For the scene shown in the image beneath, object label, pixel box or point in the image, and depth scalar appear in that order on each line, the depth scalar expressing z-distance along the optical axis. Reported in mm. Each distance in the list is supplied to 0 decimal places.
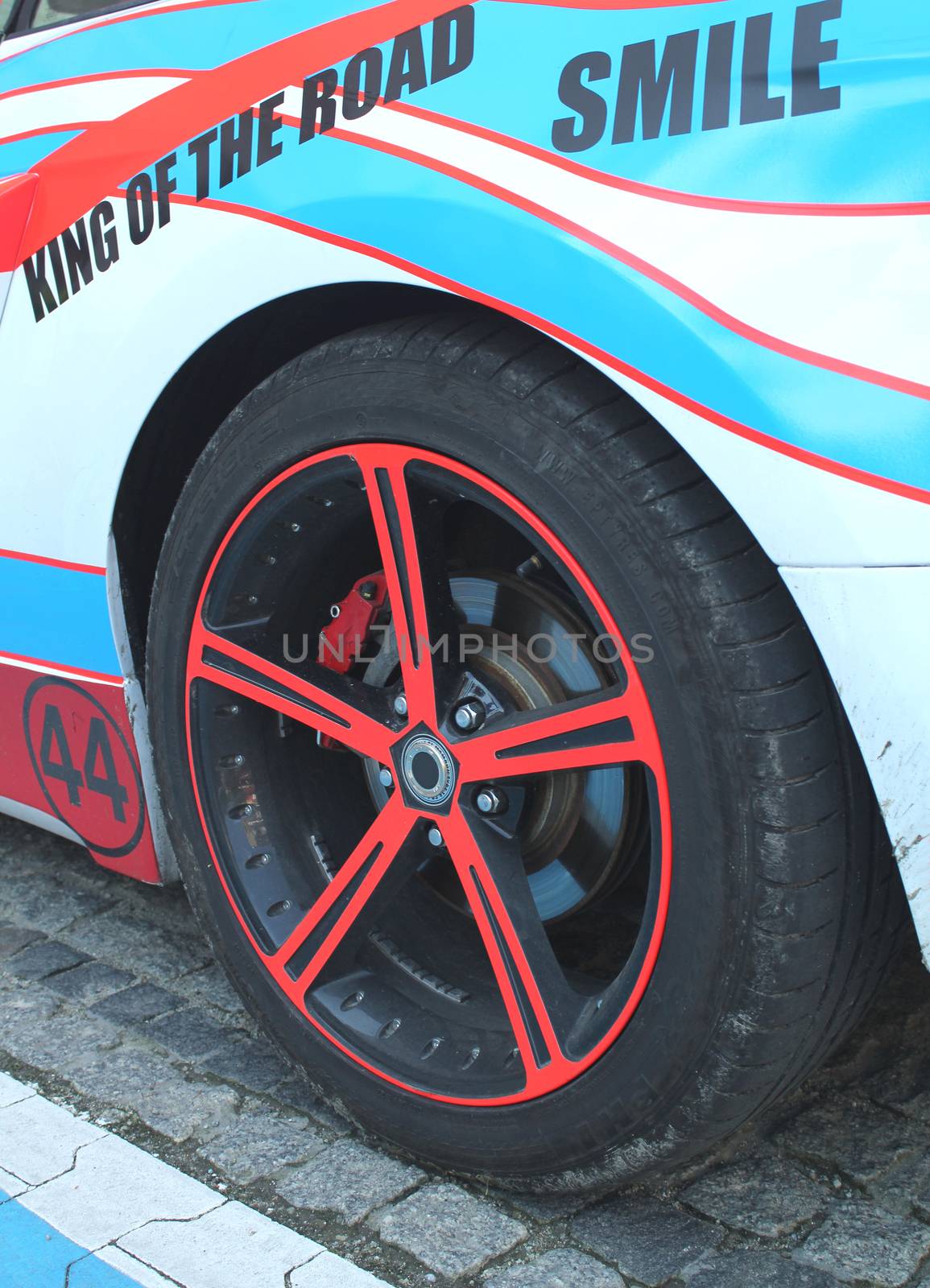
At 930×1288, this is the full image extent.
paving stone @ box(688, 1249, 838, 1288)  1442
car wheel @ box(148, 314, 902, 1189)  1273
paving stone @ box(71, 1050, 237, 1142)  1774
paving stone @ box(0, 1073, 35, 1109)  1833
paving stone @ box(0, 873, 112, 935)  2414
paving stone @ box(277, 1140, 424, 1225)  1601
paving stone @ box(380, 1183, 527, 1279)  1500
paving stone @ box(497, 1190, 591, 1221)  1576
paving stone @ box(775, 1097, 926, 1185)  1640
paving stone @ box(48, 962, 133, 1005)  2139
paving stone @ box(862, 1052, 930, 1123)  1745
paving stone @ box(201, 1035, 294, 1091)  1884
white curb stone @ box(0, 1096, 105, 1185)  1678
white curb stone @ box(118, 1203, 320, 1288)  1471
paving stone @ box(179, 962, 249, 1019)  2092
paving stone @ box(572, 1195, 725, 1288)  1481
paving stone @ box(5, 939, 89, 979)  2221
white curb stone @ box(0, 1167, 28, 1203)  1623
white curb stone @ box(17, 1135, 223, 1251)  1563
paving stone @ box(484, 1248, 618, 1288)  1455
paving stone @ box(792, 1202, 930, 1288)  1449
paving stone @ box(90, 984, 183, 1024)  2068
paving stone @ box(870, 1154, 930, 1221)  1555
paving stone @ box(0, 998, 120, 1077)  1947
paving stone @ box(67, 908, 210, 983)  2225
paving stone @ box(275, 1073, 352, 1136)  1778
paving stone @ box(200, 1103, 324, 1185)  1678
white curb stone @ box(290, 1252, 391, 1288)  1446
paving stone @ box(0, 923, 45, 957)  2305
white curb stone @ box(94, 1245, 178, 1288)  1463
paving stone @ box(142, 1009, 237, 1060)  1966
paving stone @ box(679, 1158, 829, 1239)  1547
